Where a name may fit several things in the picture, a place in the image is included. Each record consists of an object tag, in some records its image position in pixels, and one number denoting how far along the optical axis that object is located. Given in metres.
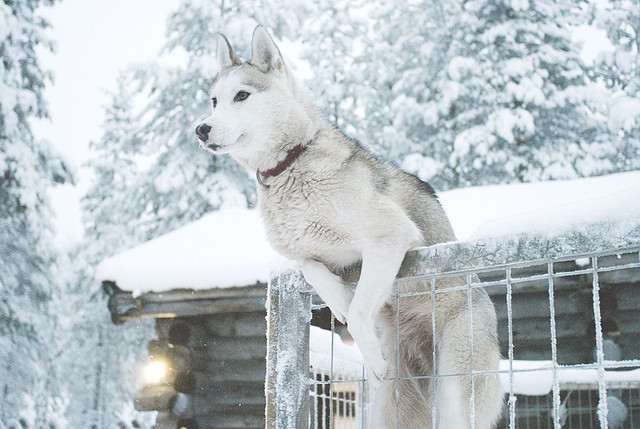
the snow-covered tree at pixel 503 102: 12.24
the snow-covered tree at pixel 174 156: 13.19
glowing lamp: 6.90
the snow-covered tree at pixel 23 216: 11.22
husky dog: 2.27
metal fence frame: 1.74
